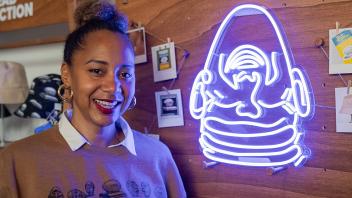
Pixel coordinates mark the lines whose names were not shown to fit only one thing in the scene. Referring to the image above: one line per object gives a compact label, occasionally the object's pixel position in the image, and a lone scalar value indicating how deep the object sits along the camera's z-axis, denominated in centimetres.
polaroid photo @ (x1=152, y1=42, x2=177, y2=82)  145
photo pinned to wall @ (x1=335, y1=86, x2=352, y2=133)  109
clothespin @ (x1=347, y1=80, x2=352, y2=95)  109
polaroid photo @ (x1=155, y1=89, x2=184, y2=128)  144
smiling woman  106
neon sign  116
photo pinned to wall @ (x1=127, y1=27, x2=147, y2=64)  154
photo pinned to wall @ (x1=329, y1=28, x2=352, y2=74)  109
